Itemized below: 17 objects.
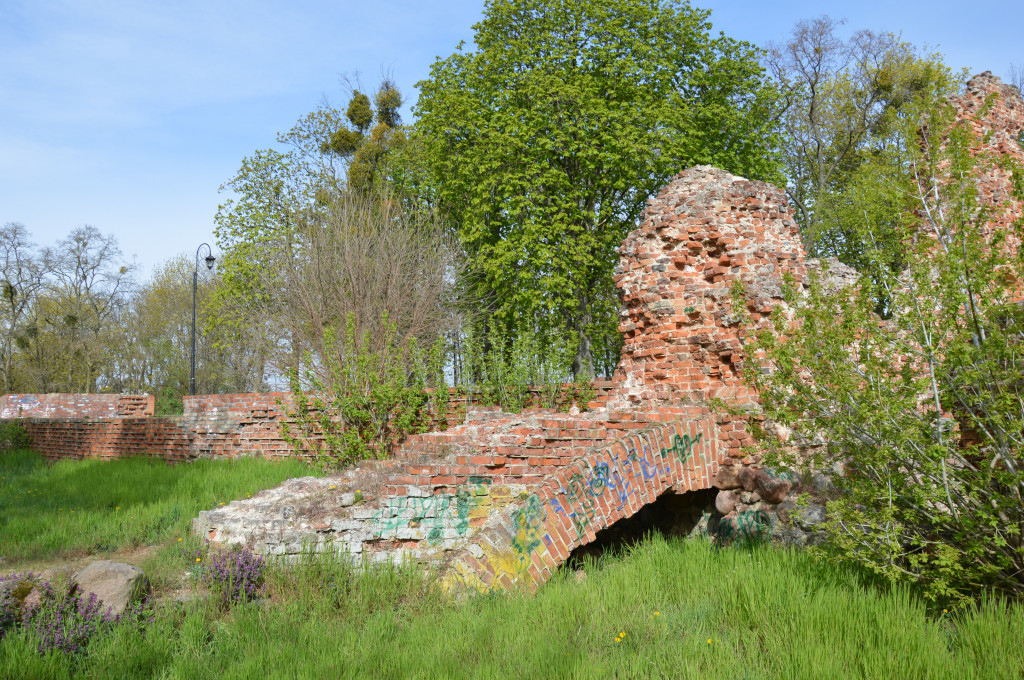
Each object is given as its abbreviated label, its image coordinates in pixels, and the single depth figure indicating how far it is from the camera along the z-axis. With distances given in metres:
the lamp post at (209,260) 21.09
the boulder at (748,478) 5.84
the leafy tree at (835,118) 23.48
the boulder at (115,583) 4.60
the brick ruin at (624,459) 5.17
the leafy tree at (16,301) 31.44
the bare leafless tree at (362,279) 13.70
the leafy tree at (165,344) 32.72
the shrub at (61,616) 4.03
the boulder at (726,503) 6.01
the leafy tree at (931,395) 3.58
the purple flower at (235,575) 4.97
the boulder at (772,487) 5.62
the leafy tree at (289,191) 19.60
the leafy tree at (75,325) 31.86
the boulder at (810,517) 5.25
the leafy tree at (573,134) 16.31
